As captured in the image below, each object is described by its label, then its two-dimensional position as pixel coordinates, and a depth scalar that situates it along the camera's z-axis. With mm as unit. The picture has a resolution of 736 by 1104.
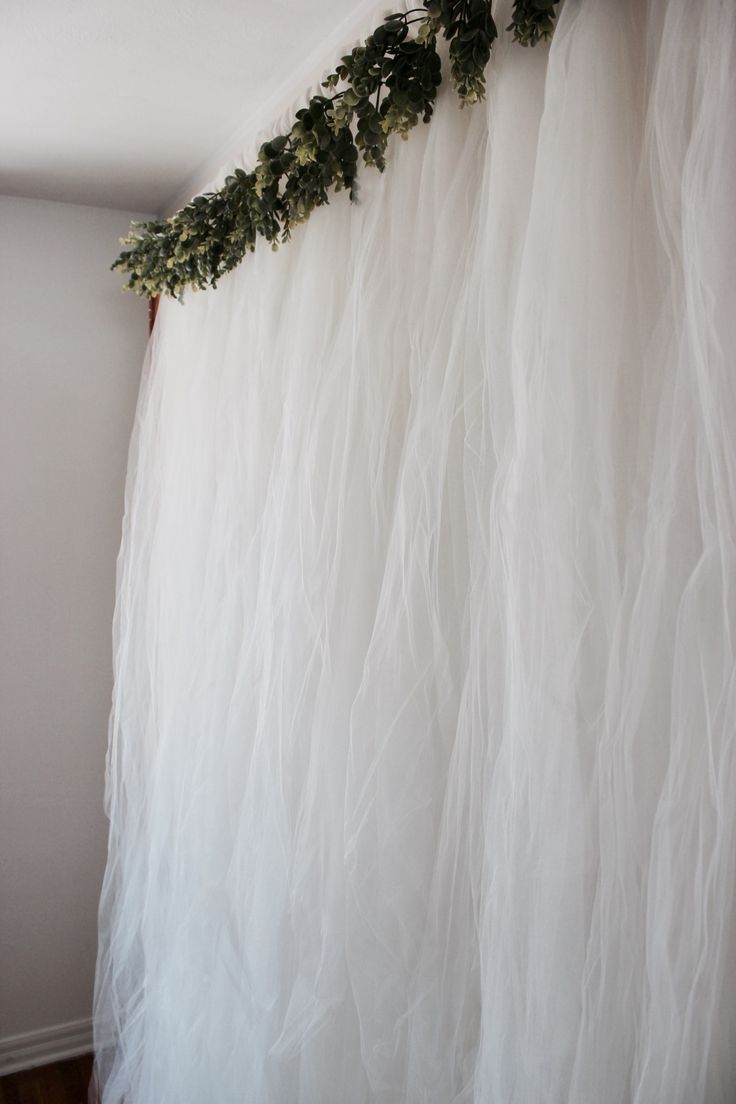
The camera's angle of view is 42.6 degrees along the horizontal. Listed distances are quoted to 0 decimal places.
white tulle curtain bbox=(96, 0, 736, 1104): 1020
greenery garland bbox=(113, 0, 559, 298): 1285
